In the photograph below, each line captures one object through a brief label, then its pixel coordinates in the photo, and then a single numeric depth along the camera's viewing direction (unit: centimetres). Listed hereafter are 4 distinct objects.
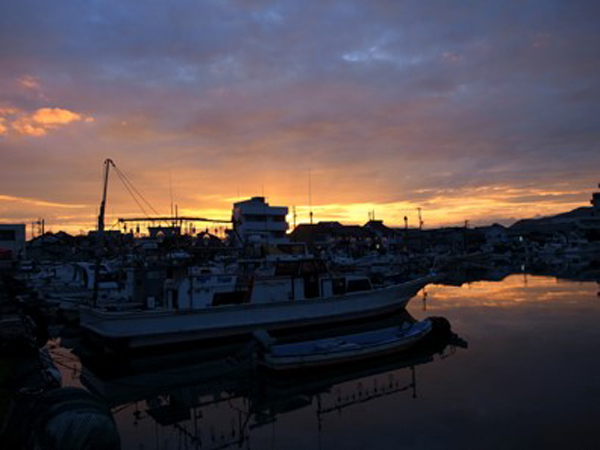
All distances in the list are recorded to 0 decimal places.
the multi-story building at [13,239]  6831
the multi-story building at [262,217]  5881
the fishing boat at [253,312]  2120
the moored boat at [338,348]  1791
